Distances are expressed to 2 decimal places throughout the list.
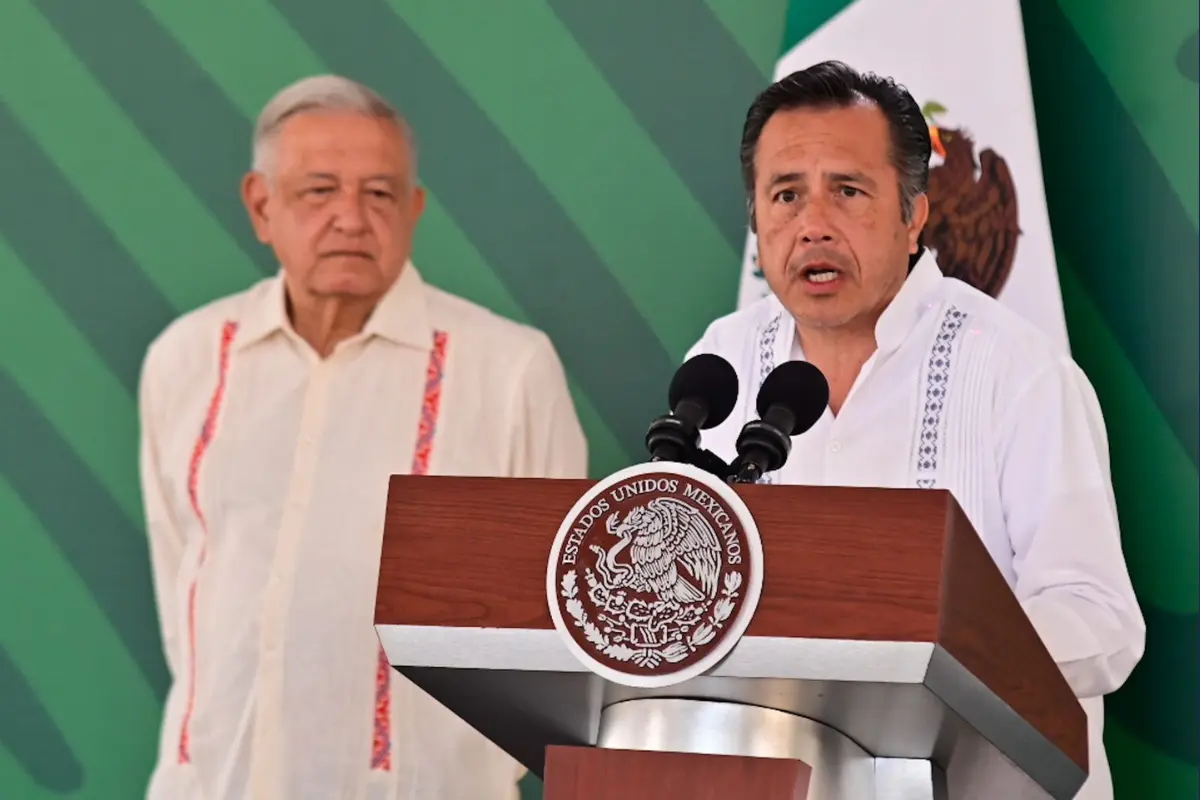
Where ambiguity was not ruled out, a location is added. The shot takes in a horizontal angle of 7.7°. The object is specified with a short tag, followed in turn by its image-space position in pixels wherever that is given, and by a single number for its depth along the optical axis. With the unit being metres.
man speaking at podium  6.70
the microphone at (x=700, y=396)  6.37
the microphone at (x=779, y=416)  6.35
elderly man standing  7.24
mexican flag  7.18
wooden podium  6.24
